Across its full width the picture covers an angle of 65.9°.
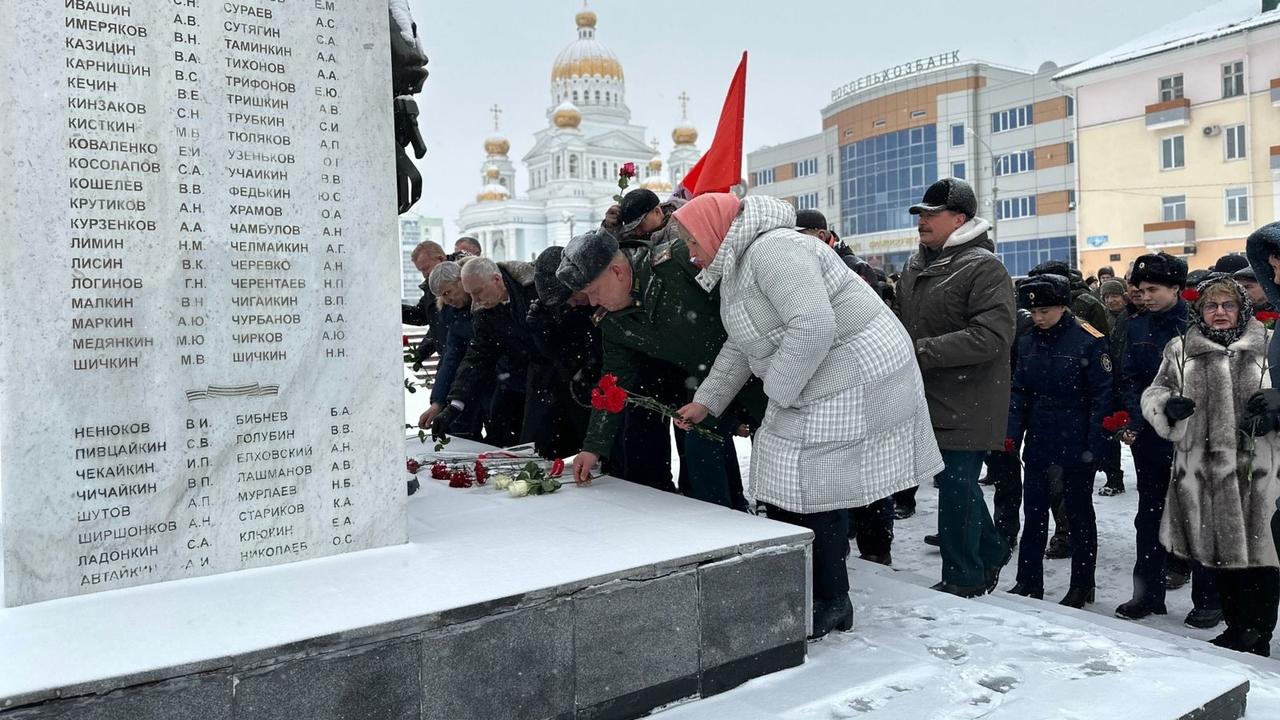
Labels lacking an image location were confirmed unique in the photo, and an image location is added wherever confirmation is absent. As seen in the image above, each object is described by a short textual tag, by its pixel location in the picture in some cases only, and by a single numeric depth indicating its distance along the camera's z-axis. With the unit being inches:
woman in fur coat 151.2
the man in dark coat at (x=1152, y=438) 166.1
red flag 220.5
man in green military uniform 136.8
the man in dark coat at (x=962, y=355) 148.8
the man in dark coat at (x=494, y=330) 188.1
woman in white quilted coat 117.3
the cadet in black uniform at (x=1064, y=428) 171.3
